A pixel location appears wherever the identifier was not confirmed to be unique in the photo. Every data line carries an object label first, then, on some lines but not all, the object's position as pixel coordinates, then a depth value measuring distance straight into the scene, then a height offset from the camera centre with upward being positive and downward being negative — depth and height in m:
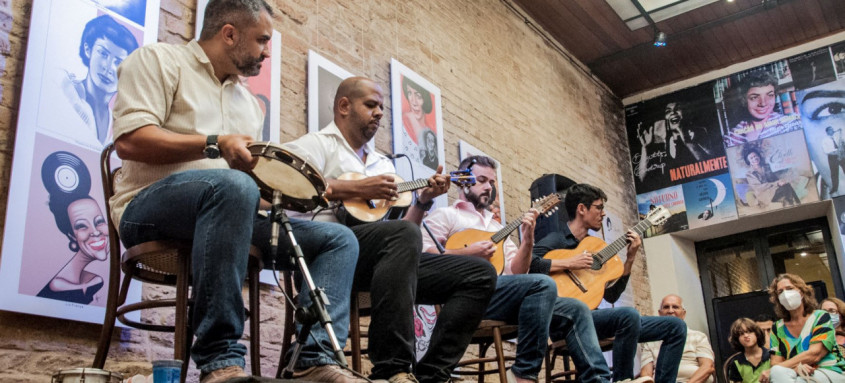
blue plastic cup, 1.96 +0.02
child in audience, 6.71 -0.03
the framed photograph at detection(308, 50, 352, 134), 4.38 +1.60
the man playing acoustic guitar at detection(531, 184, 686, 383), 4.14 +0.21
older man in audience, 6.30 -0.06
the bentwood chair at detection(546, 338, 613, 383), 4.12 +0.02
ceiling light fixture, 7.80 +3.08
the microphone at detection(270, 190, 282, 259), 2.07 +0.39
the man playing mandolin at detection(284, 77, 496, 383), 2.38 +0.33
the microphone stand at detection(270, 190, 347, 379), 2.00 +0.14
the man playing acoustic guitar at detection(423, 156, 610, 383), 3.40 +0.30
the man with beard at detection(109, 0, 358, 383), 1.97 +0.56
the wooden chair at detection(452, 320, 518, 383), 3.54 +0.11
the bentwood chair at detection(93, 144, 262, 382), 2.24 +0.32
